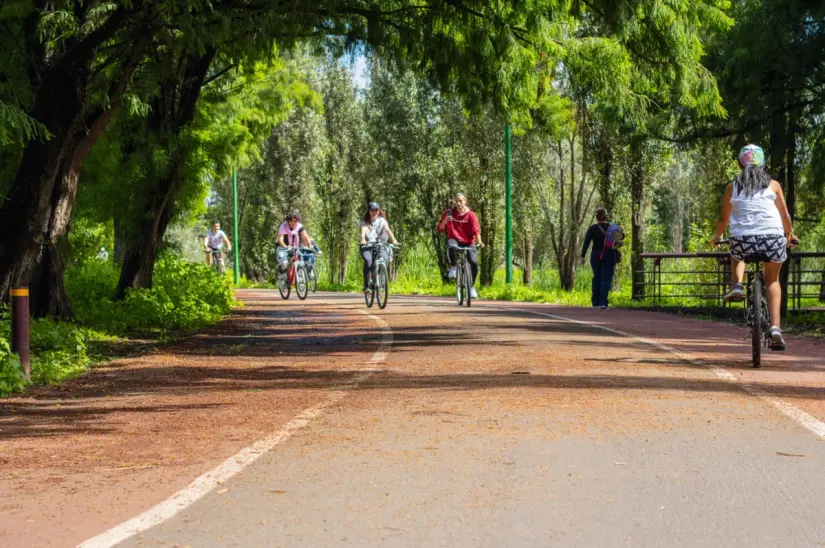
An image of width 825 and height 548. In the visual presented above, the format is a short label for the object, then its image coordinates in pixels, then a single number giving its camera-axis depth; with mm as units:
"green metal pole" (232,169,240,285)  56875
